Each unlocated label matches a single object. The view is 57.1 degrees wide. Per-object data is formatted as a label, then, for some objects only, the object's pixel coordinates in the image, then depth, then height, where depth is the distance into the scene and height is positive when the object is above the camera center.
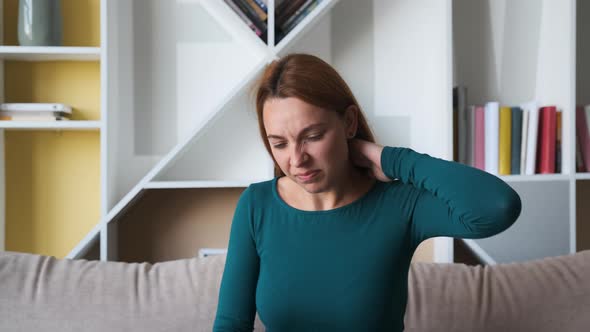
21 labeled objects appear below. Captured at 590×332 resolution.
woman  1.06 -0.12
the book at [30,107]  1.82 +0.17
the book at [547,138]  1.78 +0.06
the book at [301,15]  1.79 +0.47
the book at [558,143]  1.81 +0.04
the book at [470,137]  1.85 +0.06
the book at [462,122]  1.85 +0.12
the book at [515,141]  1.82 +0.05
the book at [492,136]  1.81 +0.07
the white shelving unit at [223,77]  2.02 +0.30
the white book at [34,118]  1.82 +0.13
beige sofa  1.43 -0.38
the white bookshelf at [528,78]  1.78 +0.28
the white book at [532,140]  1.79 +0.05
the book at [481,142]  1.83 +0.05
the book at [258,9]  1.79 +0.49
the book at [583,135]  1.89 +0.07
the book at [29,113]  1.82 +0.15
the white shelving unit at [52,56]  1.78 +0.35
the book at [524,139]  1.81 +0.06
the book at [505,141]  1.81 +0.05
